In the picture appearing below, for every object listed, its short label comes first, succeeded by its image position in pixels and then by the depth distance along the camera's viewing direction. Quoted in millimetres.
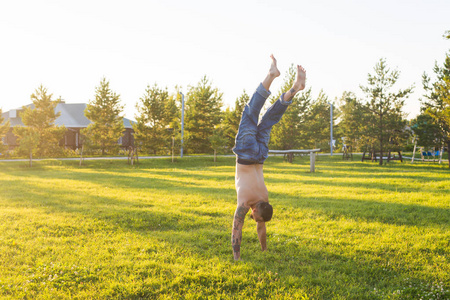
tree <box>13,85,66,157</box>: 33562
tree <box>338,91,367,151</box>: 29380
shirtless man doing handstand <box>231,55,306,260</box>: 4961
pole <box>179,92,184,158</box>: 34672
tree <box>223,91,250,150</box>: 39844
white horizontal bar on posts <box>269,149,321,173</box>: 21045
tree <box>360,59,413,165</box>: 28406
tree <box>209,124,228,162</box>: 31719
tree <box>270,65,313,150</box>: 33531
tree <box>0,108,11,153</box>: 32359
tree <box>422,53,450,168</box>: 25559
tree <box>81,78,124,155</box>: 37375
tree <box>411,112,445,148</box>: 26375
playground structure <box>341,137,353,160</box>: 37850
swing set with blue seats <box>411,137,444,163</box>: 33950
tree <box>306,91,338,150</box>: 36381
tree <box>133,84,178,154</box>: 33562
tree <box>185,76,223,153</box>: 37531
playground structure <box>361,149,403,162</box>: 31891
